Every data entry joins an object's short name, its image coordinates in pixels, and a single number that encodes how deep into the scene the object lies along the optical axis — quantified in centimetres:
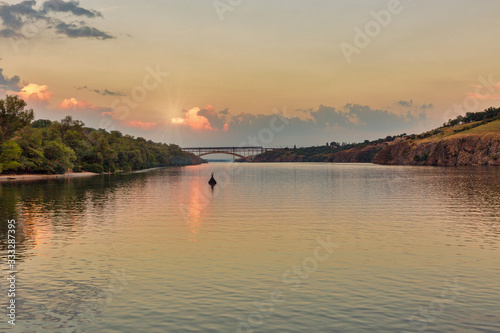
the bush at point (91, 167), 18750
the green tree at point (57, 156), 15588
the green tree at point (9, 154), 13462
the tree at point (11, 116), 14162
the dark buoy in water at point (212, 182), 10979
